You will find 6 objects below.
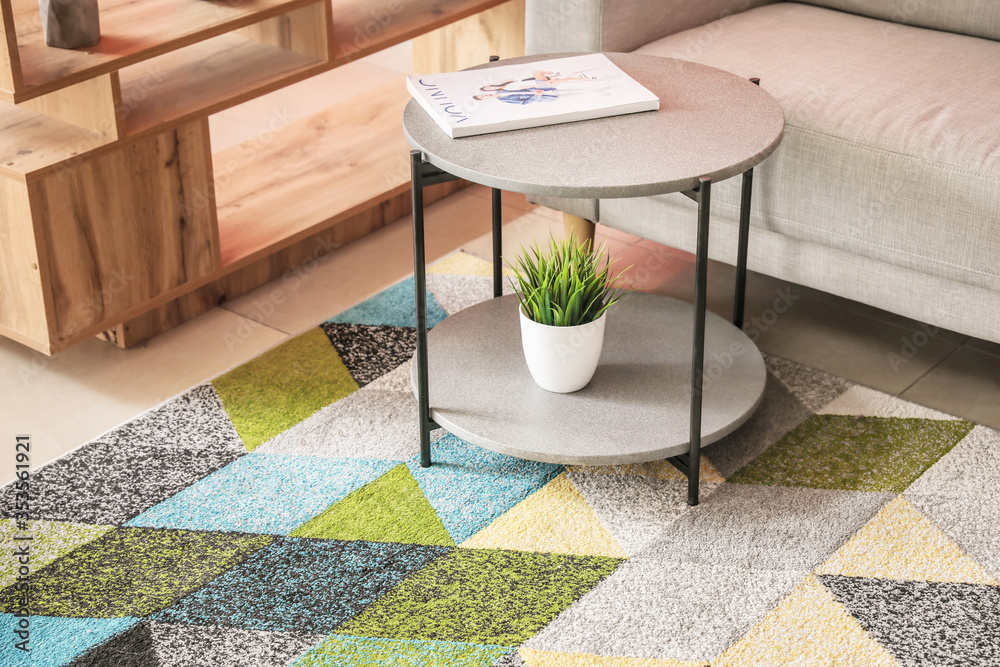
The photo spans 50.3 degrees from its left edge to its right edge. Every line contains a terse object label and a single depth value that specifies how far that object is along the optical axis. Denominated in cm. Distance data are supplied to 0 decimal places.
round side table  127
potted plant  141
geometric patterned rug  122
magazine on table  137
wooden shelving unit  157
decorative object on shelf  149
